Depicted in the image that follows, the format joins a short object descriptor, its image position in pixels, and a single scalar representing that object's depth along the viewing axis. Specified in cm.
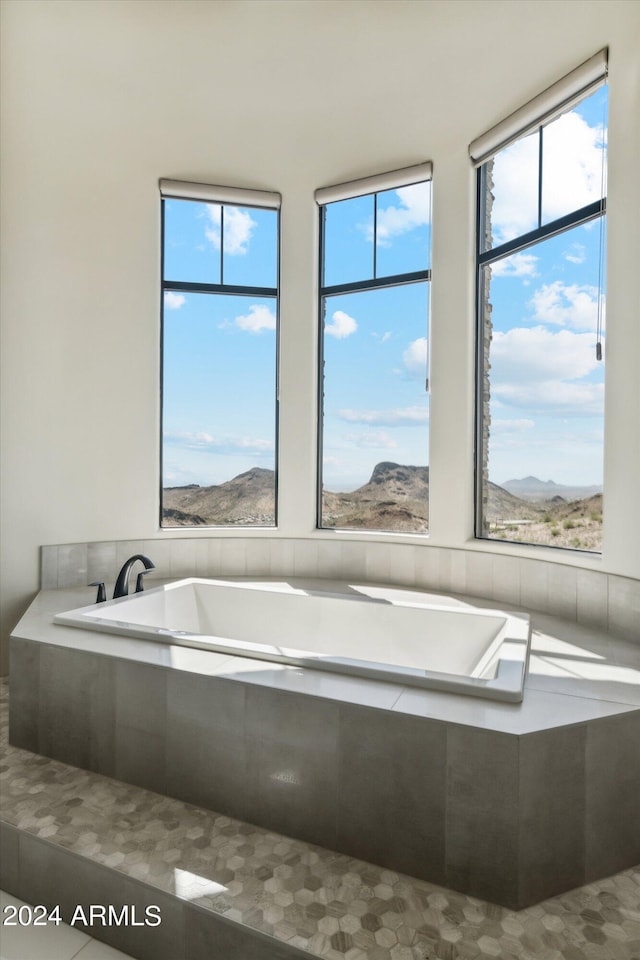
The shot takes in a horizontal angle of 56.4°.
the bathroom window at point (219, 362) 358
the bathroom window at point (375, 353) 339
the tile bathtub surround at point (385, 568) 244
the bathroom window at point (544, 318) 255
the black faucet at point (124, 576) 268
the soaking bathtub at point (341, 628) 180
